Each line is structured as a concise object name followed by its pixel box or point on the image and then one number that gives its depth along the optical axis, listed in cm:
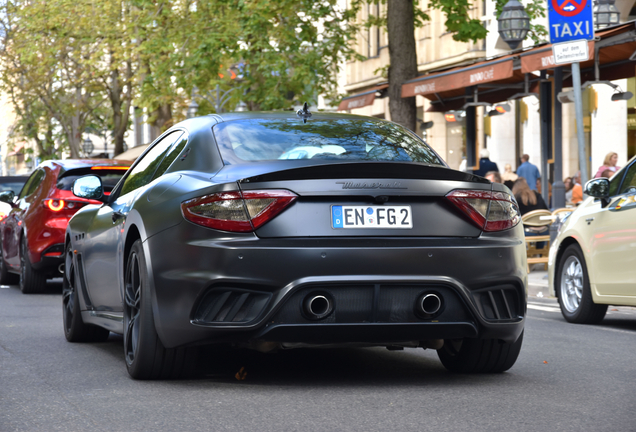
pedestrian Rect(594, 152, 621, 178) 1860
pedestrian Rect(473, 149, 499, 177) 2334
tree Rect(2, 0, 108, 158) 3219
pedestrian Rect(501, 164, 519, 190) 1964
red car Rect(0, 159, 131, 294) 1270
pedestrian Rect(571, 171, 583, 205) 2036
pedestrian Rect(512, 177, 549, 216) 1622
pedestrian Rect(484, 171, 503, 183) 1866
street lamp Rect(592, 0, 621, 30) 2130
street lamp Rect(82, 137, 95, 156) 7231
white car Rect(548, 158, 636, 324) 902
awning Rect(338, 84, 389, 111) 2303
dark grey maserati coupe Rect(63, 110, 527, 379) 522
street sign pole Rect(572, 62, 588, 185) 1316
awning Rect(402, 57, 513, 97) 1788
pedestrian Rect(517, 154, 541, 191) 2164
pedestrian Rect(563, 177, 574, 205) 2164
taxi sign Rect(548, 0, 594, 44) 1310
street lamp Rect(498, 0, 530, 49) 1988
